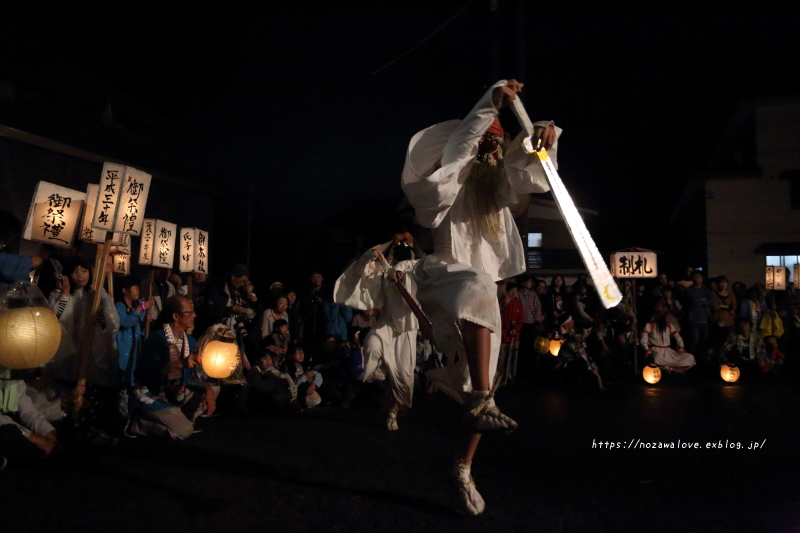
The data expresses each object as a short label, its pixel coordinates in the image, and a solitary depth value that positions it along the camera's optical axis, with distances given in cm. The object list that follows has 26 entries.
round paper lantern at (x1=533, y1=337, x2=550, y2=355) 1021
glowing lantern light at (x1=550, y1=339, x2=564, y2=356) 998
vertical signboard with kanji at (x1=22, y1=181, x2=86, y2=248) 627
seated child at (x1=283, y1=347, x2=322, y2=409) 727
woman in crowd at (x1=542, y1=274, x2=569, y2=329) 1142
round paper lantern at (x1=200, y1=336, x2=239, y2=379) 508
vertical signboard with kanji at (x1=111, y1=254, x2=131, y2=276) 775
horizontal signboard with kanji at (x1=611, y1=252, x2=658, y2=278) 1116
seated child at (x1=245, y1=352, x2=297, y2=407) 674
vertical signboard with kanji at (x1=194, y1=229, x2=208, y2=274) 858
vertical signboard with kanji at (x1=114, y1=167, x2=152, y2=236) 586
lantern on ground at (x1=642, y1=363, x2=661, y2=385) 939
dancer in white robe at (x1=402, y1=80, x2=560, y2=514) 304
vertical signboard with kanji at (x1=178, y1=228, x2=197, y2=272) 828
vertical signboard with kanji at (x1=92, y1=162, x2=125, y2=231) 575
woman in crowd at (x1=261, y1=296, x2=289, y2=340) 786
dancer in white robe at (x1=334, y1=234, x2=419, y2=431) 579
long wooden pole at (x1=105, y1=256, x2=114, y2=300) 578
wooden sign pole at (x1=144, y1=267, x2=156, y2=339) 696
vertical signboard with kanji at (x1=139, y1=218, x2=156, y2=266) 795
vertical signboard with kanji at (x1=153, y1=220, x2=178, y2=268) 792
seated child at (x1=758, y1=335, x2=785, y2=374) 1093
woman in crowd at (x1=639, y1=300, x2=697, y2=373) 1073
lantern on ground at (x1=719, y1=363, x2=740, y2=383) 950
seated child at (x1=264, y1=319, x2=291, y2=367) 735
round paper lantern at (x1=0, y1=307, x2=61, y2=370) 374
